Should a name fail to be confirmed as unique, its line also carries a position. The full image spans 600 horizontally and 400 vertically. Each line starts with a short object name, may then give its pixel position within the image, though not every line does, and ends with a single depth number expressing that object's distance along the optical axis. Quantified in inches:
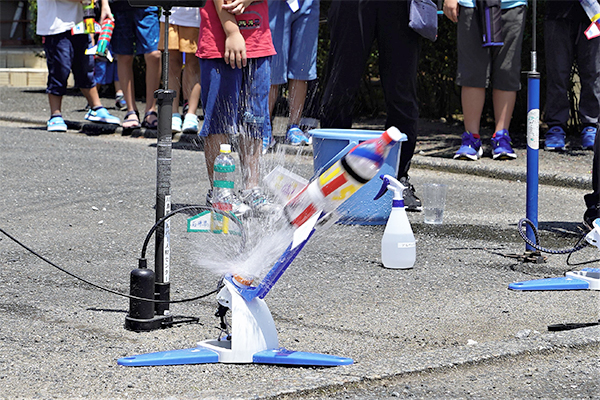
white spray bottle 339.0
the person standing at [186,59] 661.3
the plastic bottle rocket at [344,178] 204.2
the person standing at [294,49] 610.9
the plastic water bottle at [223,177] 370.9
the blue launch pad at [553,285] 313.6
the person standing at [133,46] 689.0
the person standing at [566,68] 604.4
